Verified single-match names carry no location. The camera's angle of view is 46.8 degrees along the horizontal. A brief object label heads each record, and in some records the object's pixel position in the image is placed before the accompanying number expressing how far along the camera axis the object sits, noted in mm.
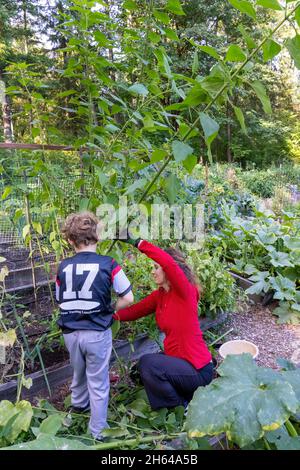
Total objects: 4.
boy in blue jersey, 1811
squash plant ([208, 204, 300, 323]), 3652
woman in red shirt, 1992
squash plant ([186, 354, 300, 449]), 1090
